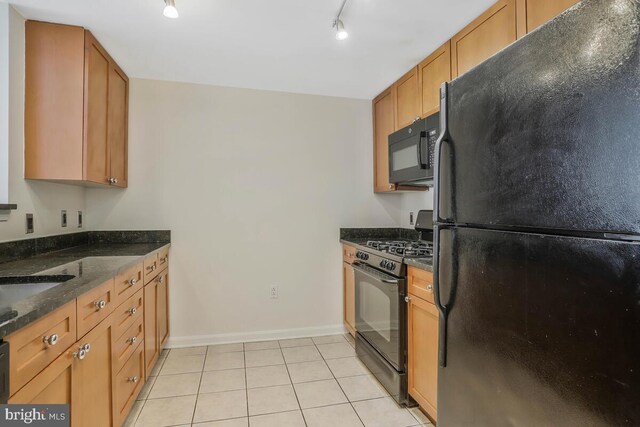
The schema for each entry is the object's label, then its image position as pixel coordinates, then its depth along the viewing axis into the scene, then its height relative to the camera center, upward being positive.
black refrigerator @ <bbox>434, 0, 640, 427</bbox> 0.69 -0.03
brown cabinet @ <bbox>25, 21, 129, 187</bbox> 1.88 +0.68
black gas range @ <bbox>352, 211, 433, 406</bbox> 1.94 -0.61
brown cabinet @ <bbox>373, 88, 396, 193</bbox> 2.85 +0.77
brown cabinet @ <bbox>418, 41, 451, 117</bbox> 2.07 +0.95
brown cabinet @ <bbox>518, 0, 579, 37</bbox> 1.35 +0.89
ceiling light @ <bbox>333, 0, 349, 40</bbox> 1.84 +1.09
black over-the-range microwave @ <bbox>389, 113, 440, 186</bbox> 2.09 +0.46
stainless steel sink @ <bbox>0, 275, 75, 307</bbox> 1.25 -0.27
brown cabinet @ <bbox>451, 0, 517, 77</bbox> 1.60 +0.97
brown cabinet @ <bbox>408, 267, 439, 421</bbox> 1.69 -0.71
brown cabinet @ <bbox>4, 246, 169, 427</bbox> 0.90 -0.53
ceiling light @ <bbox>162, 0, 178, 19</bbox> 1.57 +1.01
